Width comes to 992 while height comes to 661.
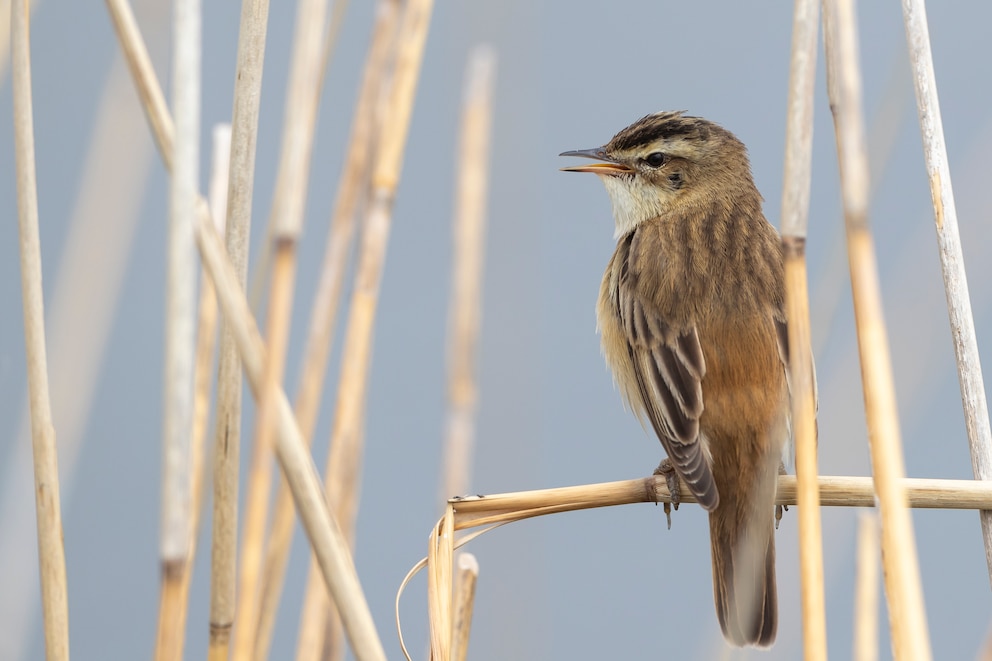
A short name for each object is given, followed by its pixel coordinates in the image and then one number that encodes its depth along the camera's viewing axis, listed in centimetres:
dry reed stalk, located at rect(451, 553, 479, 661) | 427
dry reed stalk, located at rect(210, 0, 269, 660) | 391
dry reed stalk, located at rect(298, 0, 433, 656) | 470
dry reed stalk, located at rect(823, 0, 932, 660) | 308
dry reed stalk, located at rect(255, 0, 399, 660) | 493
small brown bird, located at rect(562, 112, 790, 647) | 562
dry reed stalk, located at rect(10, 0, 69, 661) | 396
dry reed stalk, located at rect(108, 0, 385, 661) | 327
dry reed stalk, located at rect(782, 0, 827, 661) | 329
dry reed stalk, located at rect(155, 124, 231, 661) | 520
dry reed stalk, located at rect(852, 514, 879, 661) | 382
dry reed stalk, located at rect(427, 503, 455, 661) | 373
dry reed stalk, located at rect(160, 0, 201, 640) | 319
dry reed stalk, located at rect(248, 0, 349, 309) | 528
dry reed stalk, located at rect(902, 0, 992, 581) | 432
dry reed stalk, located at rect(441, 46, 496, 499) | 579
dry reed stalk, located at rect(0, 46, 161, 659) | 536
